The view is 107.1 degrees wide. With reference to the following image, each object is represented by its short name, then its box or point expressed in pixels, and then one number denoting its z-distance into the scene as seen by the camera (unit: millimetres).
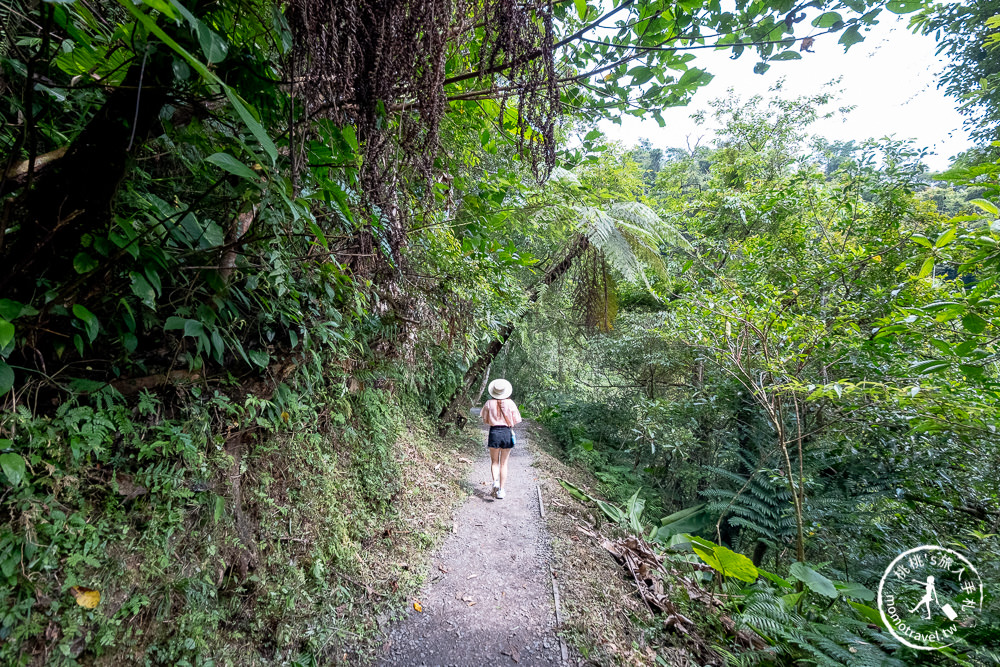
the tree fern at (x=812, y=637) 2576
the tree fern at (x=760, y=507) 5273
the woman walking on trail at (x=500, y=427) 4906
